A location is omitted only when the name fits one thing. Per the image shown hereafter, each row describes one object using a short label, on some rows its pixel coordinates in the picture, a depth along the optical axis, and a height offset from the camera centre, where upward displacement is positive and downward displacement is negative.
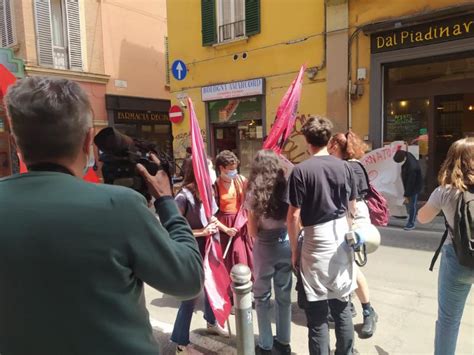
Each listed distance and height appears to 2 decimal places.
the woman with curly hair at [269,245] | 2.91 -0.84
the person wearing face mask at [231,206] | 3.48 -0.62
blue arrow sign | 10.86 +2.02
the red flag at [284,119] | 3.56 +0.17
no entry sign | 12.22 +0.83
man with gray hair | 1.06 -0.29
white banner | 6.89 -0.70
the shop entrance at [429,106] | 7.98 +0.57
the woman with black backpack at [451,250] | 2.35 -0.77
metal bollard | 2.41 -1.09
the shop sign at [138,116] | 15.04 +1.03
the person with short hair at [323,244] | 2.58 -0.74
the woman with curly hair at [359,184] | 3.28 -0.44
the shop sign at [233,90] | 10.55 +1.41
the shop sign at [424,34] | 7.39 +2.01
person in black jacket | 7.04 -0.84
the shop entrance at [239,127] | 10.98 +0.35
